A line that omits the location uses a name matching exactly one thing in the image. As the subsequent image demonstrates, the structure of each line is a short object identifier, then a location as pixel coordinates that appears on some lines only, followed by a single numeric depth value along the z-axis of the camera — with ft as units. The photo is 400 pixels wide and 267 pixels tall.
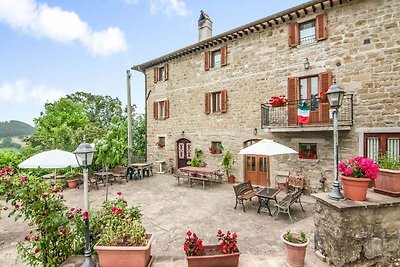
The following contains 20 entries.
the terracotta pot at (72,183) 38.73
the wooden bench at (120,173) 41.60
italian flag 29.17
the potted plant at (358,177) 12.97
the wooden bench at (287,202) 21.77
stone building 26.84
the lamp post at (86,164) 11.79
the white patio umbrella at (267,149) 24.79
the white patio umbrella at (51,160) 24.46
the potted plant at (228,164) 39.88
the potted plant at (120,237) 11.56
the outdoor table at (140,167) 45.94
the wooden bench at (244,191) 24.97
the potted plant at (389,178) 13.74
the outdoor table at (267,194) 23.65
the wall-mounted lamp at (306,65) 31.83
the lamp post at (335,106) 13.82
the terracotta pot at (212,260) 11.87
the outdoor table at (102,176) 38.75
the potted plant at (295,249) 12.69
